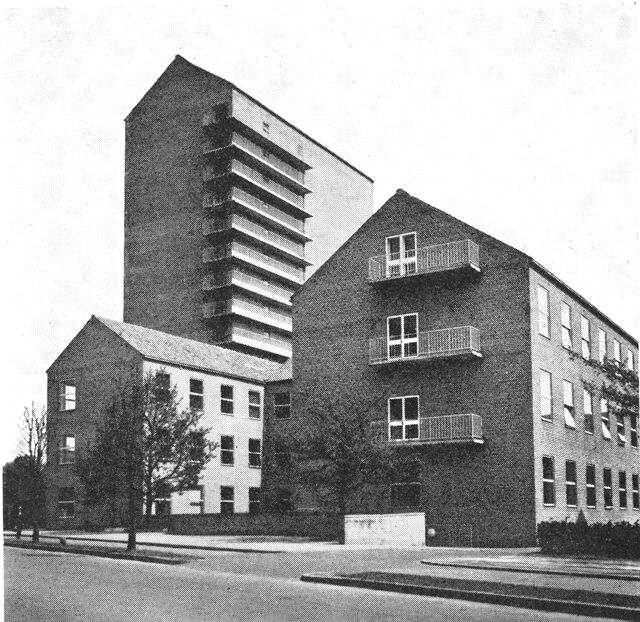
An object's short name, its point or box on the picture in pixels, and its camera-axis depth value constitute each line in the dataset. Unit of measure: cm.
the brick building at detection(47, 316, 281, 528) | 4100
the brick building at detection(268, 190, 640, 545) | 3219
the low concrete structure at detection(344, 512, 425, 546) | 2875
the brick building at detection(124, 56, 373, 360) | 6462
